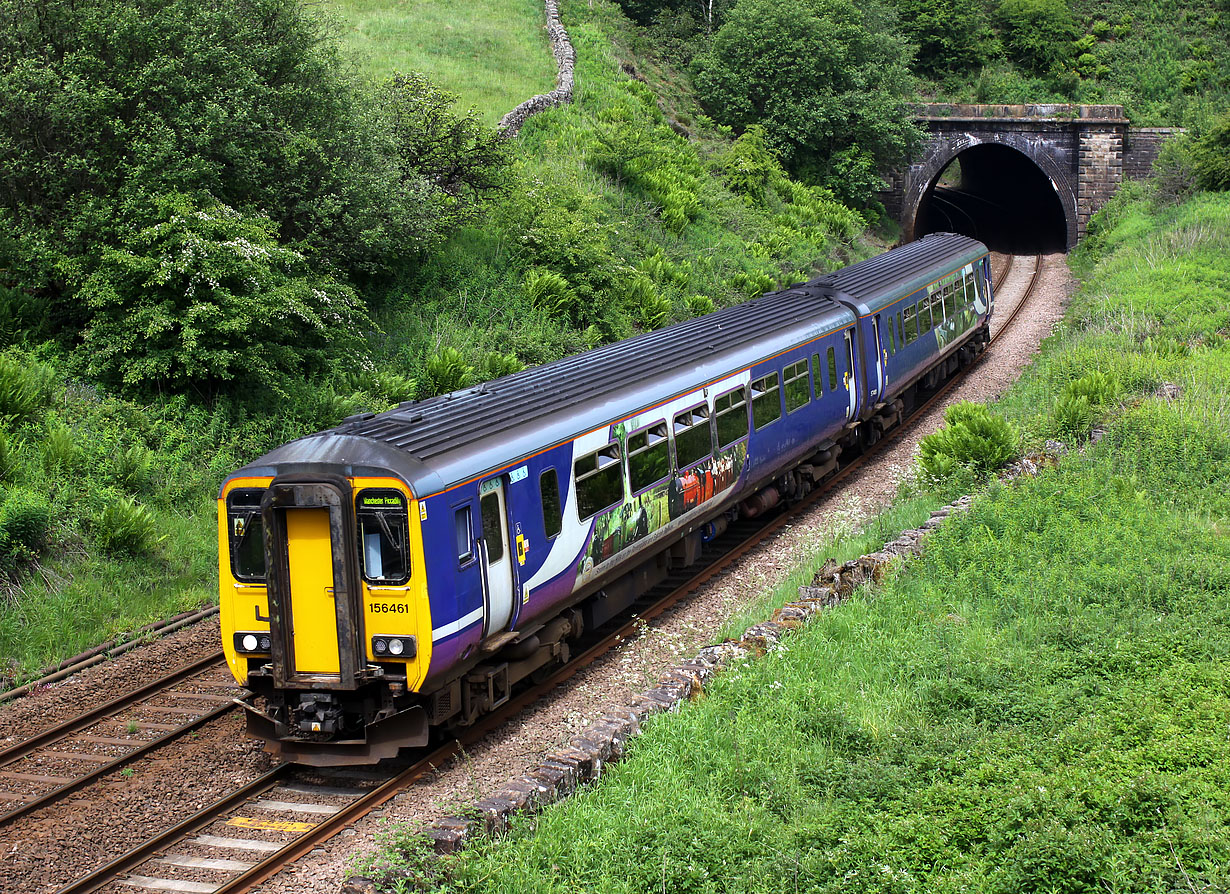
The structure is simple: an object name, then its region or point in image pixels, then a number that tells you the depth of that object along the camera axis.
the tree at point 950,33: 53.56
